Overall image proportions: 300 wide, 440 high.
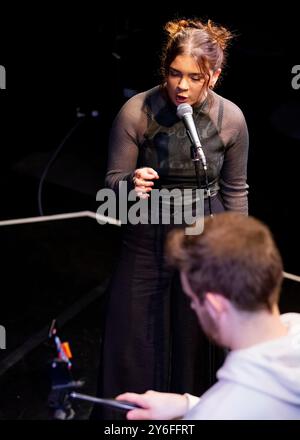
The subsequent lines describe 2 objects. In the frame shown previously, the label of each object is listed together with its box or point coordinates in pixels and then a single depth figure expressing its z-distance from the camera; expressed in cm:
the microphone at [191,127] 497
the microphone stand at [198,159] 500
